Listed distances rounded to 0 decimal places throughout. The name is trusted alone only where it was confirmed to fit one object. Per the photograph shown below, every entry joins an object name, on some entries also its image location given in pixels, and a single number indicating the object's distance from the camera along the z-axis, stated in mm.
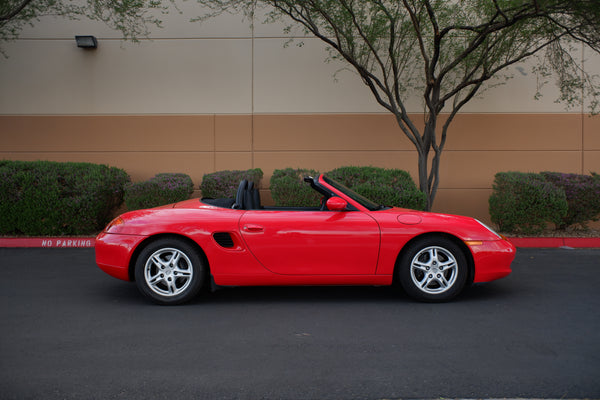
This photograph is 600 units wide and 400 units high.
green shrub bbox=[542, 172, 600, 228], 9477
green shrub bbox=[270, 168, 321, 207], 9547
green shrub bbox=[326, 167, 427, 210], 8945
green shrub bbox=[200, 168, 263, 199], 9719
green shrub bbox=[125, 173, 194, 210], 9430
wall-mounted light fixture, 11250
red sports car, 4699
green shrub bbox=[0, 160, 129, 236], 9117
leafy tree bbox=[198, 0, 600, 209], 8180
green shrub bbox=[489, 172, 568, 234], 9055
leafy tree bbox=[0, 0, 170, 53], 9273
